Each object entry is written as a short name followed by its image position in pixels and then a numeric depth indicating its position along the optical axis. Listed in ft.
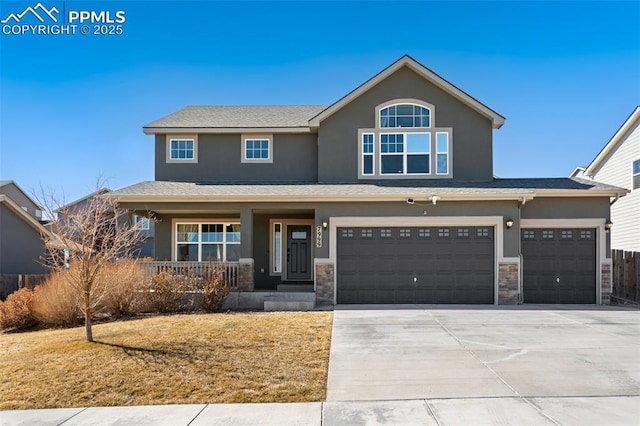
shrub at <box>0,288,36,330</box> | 38.60
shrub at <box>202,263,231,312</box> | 41.60
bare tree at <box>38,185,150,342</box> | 28.19
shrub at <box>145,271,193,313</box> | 41.47
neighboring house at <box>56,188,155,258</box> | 103.92
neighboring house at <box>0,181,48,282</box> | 63.57
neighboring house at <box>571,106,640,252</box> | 58.75
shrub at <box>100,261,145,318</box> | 39.55
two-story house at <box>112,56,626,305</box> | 45.52
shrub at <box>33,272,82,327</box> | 38.14
